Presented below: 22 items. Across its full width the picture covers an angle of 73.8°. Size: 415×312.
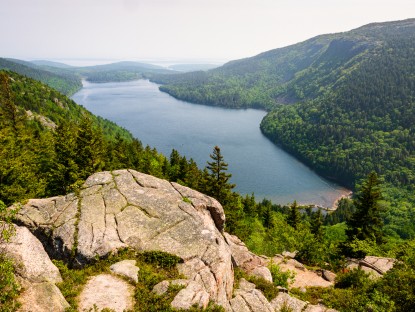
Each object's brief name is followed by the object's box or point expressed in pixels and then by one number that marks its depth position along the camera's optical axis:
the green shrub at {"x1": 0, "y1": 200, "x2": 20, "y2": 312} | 11.68
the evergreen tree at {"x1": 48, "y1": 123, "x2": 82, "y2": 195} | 36.53
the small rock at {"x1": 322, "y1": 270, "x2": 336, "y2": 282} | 31.68
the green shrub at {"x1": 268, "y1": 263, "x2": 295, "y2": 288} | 25.87
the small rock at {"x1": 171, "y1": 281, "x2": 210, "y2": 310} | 13.96
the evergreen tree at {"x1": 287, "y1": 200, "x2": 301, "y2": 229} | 66.34
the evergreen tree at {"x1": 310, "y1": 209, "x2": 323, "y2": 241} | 61.64
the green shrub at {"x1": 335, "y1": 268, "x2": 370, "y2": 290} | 25.84
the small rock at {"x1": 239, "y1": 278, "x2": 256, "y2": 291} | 20.60
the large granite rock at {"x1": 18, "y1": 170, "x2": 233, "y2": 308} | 17.23
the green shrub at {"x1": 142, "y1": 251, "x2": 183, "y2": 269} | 17.14
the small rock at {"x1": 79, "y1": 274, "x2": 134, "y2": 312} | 13.88
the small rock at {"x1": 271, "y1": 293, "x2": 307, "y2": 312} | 19.95
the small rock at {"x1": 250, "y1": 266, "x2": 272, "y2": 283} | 24.83
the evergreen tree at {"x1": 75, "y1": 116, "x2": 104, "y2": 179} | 39.12
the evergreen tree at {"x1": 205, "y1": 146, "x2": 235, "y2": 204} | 48.56
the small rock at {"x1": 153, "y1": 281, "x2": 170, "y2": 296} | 14.79
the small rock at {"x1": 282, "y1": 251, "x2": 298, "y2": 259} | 40.17
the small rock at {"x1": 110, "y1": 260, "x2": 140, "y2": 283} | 15.80
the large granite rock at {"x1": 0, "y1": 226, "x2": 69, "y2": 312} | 12.64
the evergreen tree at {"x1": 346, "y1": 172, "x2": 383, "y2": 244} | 46.81
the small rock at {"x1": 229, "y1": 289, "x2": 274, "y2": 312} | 17.22
